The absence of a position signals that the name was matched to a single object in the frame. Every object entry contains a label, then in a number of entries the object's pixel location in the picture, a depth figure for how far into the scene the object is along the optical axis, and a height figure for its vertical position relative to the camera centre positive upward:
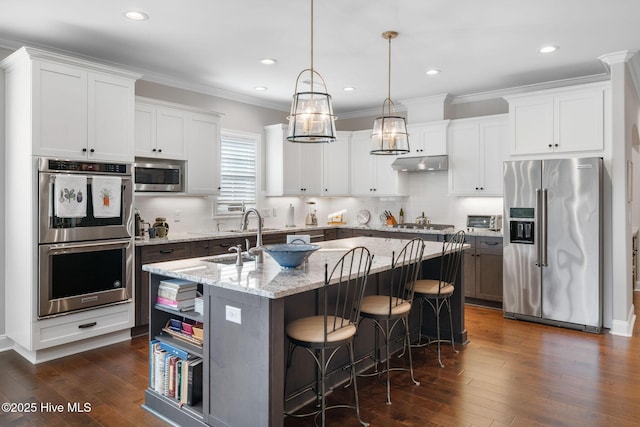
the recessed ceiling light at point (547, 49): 4.07 +1.53
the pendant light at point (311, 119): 2.73 +0.58
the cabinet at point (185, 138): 4.56 +0.82
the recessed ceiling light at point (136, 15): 3.31 +1.50
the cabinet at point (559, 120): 4.46 +0.99
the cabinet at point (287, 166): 6.25 +0.68
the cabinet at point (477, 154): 5.45 +0.74
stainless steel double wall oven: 3.56 -0.31
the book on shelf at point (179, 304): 2.67 -0.56
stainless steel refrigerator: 4.34 -0.30
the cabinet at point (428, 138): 5.87 +1.01
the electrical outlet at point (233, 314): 2.33 -0.55
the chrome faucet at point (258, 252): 2.91 -0.26
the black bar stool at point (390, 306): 2.94 -0.65
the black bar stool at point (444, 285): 3.56 -0.61
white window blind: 5.84 +0.59
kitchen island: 2.21 -0.66
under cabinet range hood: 5.83 +0.67
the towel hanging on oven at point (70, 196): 3.60 +0.13
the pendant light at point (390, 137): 3.52 +0.61
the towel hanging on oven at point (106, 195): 3.81 +0.15
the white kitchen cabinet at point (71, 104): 3.54 +0.92
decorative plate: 6.94 -0.06
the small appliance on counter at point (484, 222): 5.56 -0.12
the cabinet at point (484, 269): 5.18 -0.68
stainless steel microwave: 4.52 +0.38
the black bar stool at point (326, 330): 2.39 -0.67
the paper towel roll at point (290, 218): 6.60 -0.09
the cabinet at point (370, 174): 6.46 +0.58
